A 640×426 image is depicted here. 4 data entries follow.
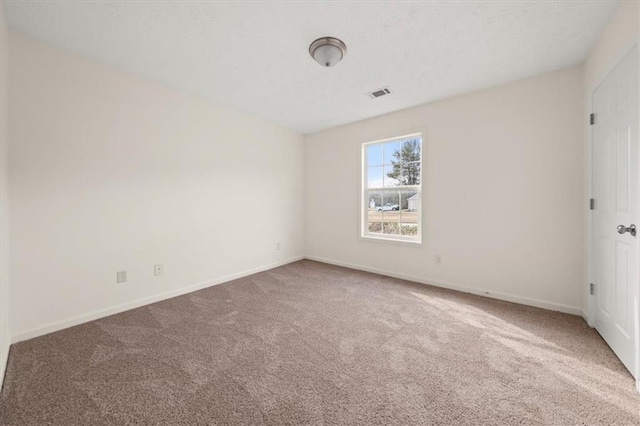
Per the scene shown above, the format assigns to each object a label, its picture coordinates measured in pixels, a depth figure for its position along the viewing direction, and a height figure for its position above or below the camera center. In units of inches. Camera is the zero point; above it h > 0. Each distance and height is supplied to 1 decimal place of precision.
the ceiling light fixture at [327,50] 82.0 +54.7
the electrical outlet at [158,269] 113.6 -26.0
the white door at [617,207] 64.4 +0.9
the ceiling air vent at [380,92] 117.6 +57.5
